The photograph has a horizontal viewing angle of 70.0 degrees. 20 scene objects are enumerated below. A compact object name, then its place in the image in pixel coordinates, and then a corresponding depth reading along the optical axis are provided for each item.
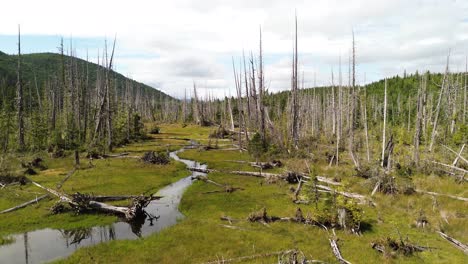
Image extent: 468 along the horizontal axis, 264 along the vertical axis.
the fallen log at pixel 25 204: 19.98
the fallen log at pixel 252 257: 13.52
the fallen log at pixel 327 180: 25.42
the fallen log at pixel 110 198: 22.23
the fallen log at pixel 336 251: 13.34
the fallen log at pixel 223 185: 25.55
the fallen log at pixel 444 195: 19.73
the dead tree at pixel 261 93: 44.88
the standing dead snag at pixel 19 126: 42.61
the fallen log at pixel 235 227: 17.34
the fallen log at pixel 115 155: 41.81
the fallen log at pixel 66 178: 25.40
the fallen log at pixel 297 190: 23.13
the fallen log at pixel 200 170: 34.33
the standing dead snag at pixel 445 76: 29.63
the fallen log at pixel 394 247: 14.00
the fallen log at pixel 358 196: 20.90
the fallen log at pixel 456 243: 13.91
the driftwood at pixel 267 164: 34.25
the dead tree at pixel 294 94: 42.44
